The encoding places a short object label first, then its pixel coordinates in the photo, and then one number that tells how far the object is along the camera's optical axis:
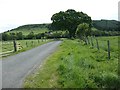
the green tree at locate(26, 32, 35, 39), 53.37
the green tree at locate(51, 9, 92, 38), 41.81
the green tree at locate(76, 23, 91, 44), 22.42
